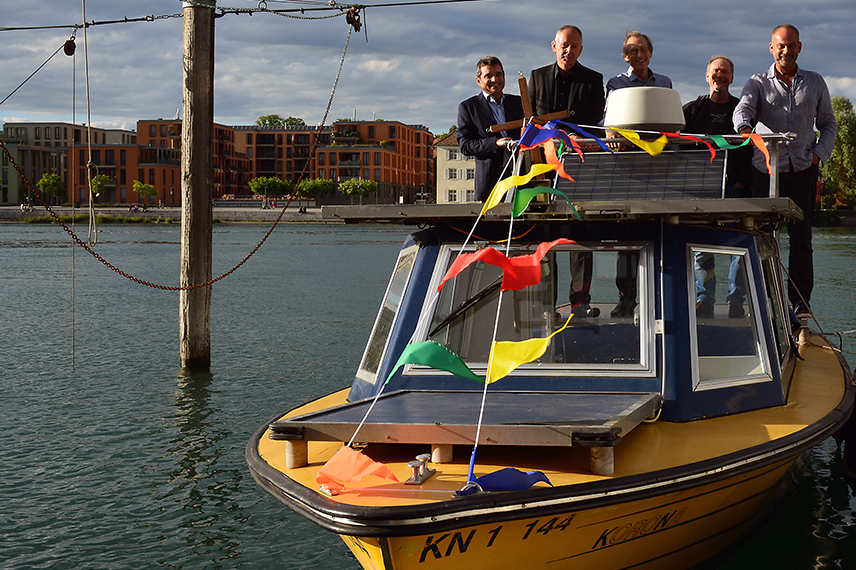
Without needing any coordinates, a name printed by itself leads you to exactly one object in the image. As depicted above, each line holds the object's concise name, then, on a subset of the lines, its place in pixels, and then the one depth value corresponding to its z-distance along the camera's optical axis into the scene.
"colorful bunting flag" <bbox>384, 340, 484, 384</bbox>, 4.48
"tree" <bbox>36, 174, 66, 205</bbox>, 132.12
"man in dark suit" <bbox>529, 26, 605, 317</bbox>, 7.24
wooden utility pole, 11.93
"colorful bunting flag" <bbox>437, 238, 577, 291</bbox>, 4.54
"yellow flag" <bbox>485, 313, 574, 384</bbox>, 4.53
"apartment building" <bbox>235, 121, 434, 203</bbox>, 140.50
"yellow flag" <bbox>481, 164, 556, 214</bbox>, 5.13
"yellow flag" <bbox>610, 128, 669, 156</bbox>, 5.92
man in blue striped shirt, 8.01
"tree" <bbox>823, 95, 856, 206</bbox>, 86.00
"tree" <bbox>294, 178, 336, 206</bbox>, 130.62
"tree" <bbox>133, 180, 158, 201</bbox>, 133.00
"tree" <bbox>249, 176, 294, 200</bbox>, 136.75
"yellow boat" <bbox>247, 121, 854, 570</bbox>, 4.30
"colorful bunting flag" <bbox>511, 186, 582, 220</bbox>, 5.09
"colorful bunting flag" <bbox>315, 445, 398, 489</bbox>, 4.34
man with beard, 8.05
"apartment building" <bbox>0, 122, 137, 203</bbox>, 144.00
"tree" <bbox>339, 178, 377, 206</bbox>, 129.00
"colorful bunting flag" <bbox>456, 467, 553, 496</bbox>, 4.25
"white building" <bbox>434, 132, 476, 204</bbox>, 98.50
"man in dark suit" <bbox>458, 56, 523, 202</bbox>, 7.45
